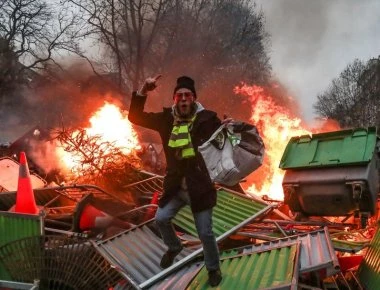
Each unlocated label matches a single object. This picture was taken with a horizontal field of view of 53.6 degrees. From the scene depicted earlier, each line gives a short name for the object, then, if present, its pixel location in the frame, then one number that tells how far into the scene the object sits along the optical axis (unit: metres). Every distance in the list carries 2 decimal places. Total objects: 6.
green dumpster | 5.36
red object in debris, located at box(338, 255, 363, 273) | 4.55
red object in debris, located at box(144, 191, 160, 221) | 5.59
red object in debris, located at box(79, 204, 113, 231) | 5.13
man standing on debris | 3.38
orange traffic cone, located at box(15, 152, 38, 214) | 5.31
